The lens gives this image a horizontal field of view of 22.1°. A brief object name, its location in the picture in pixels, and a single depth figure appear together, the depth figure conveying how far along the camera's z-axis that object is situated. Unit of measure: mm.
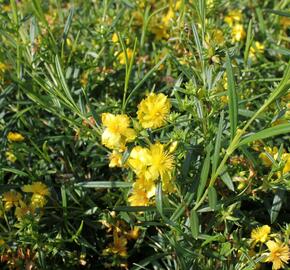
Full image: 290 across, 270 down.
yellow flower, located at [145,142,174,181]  549
